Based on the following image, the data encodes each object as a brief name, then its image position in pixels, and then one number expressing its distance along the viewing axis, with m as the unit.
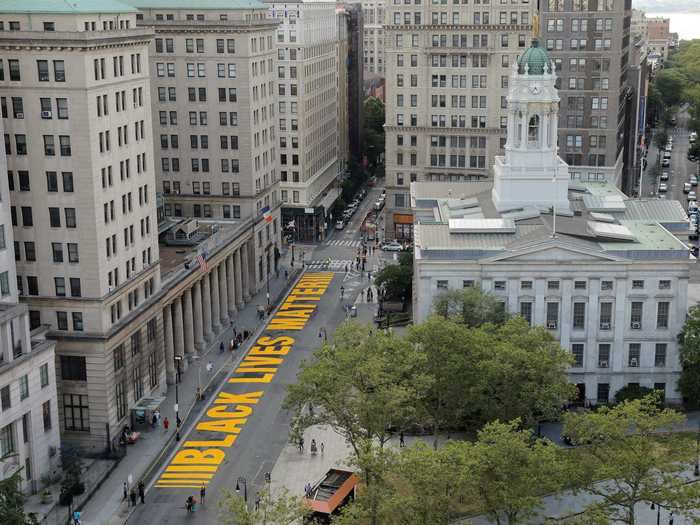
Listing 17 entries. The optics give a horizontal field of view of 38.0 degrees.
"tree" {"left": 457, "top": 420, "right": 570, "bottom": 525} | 65.12
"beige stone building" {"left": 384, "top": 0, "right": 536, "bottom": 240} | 161.50
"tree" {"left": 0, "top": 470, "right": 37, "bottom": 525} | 64.75
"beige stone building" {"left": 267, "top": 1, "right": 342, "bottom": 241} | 171.25
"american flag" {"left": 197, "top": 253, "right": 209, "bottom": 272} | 114.75
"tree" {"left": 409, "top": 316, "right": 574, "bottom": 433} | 84.44
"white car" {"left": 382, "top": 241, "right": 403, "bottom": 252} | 167.12
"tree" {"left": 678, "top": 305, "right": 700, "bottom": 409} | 96.94
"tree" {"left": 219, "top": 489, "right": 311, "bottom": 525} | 57.03
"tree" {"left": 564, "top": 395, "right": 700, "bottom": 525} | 66.00
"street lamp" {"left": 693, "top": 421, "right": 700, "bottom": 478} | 82.36
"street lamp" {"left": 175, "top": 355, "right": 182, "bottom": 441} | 97.43
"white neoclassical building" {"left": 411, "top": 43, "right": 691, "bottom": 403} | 100.62
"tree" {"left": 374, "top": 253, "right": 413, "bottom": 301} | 133.00
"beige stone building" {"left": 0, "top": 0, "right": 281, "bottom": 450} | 88.56
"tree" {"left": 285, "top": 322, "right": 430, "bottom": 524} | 76.94
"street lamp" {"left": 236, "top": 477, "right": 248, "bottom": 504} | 84.62
